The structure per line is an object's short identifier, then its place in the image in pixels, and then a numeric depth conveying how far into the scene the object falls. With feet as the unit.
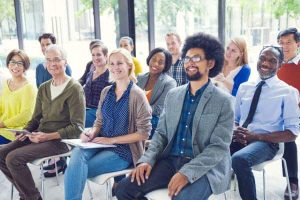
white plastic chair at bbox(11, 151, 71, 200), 8.20
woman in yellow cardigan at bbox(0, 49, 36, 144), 9.57
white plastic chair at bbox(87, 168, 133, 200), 6.93
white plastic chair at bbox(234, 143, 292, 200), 7.53
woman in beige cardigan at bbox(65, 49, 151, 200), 7.07
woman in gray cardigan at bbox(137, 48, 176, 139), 9.98
